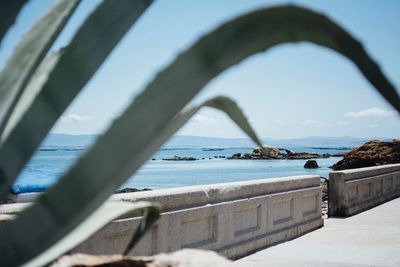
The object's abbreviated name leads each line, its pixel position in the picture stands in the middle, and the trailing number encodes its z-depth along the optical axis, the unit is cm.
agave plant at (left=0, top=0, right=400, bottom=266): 100
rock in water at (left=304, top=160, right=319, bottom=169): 7644
